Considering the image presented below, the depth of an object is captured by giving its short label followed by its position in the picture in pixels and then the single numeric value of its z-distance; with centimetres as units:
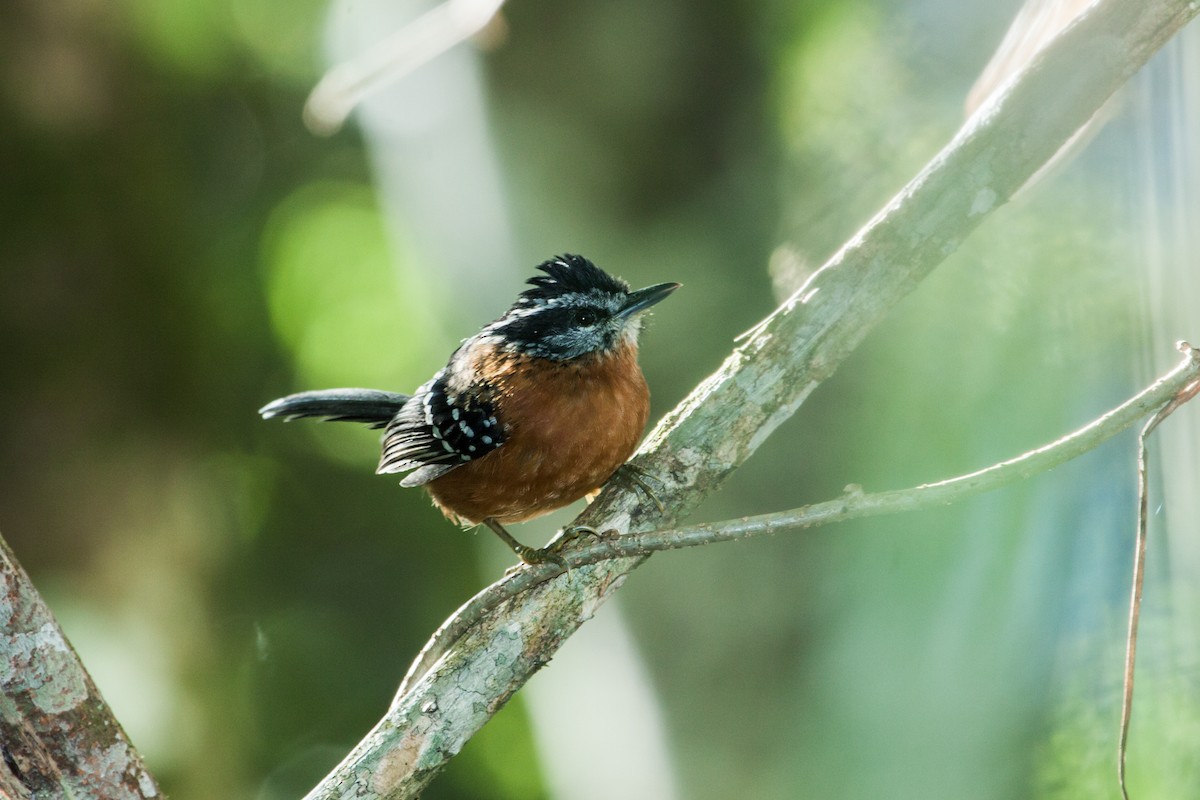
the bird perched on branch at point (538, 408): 610
